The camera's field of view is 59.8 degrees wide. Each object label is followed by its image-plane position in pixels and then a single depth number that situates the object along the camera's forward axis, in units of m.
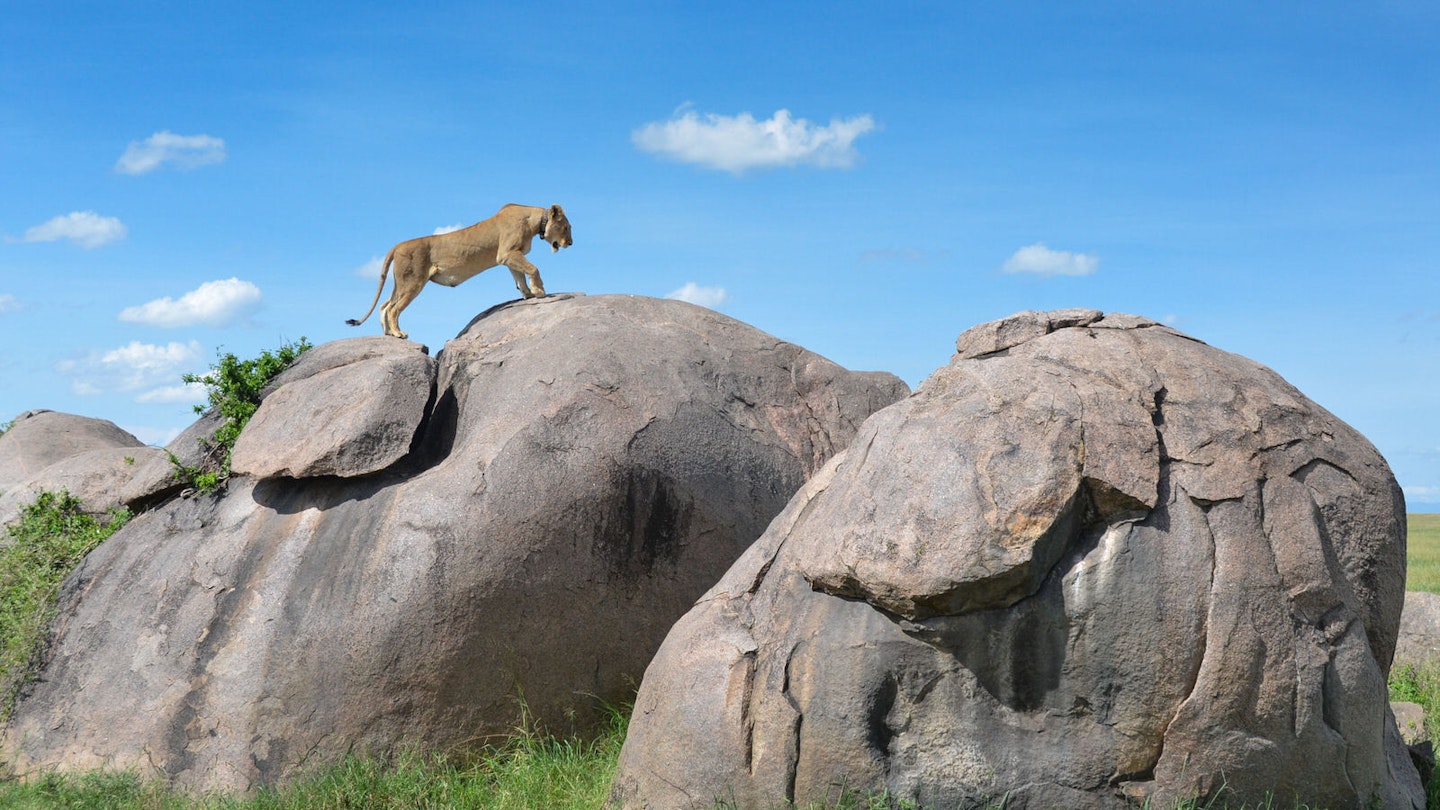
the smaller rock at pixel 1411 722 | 9.26
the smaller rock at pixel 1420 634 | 11.53
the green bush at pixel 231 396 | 9.99
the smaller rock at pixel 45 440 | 14.04
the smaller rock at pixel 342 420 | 9.02
